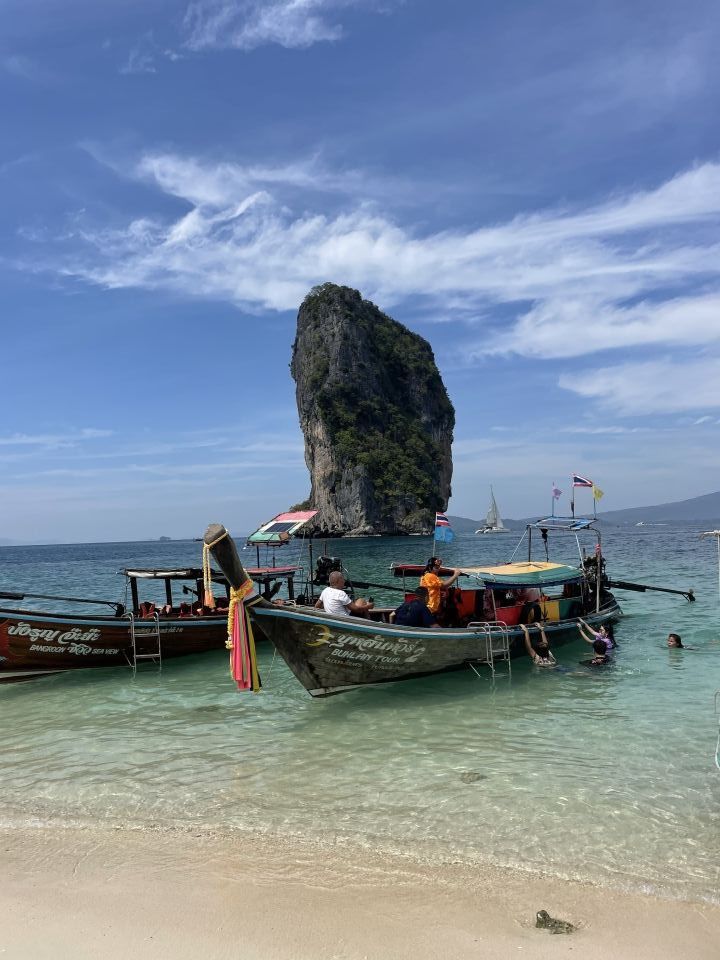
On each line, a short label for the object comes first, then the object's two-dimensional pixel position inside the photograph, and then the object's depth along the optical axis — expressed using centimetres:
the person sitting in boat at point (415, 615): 1151
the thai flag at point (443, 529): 1752
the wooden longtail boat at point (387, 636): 973
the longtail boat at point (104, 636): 1281
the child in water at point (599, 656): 1345
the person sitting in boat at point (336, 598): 1083
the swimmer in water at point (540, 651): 1334
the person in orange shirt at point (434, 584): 1271
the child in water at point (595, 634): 1442
